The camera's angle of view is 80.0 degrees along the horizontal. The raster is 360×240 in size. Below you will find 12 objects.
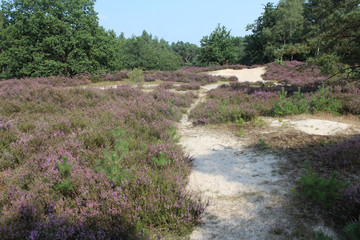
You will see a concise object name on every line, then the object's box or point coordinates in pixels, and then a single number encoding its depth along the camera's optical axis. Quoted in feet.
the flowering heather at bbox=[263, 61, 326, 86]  54.70
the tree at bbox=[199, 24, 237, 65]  125.18
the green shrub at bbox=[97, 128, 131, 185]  10.69
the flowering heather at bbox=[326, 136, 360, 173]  11.84
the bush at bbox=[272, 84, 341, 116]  24.57
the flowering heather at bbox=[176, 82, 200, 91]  49.94
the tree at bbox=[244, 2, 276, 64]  162.65
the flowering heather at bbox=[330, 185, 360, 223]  8.05
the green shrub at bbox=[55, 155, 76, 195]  10.14
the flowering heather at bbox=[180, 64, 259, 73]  96.28
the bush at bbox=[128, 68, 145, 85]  57.98
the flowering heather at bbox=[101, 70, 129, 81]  61.21
